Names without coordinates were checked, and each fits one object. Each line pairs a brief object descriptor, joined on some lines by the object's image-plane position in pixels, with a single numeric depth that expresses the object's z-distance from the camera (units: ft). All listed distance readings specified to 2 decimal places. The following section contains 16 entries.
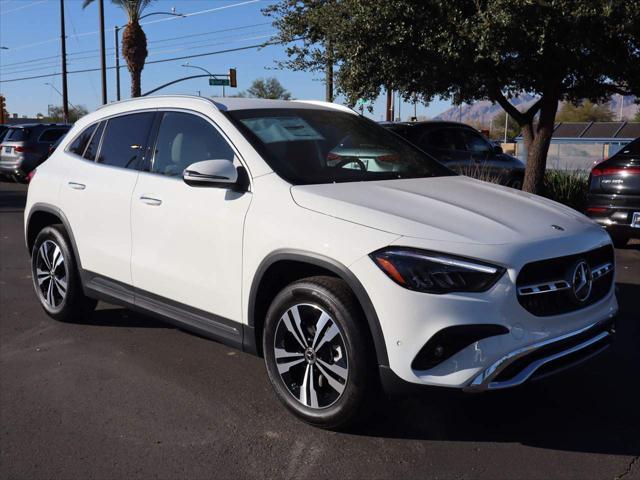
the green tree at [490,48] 30.81
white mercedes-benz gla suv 10.12
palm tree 100.32
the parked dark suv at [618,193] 24.13
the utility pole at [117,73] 122.03
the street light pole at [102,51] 96.94
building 76.24
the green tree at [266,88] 220.80
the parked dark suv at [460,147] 37.73
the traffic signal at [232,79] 110.83
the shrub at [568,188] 39.70
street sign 109.76
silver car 63.62
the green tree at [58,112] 266.08
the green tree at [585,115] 300.81
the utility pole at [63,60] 113.29
